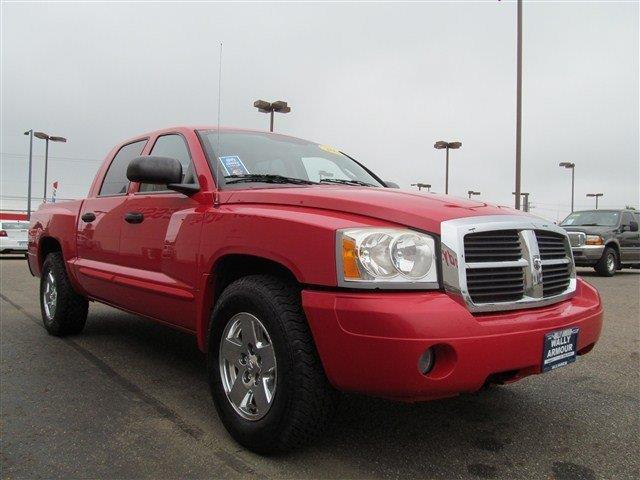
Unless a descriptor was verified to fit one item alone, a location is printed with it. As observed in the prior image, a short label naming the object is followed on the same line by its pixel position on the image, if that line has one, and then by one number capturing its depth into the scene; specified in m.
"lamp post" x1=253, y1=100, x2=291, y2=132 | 17.53
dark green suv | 12.84
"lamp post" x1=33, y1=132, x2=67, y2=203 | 30.41
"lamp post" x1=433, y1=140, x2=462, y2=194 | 28.19
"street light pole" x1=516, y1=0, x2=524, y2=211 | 15.88
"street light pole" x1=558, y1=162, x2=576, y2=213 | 36.84
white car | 14.75
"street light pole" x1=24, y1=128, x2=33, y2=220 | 29.25
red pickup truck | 2.22
